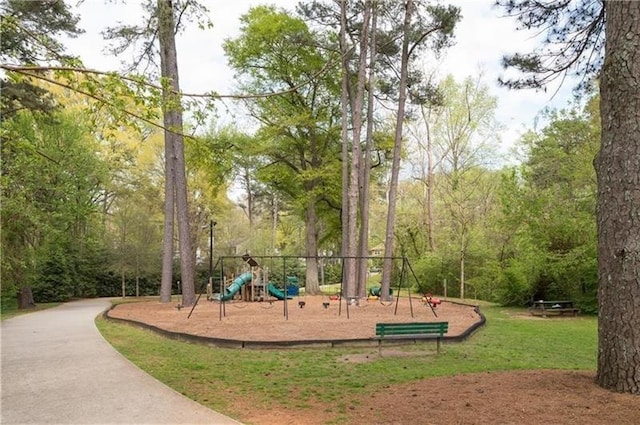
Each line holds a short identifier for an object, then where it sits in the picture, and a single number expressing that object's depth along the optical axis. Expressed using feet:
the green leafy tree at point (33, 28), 46.41
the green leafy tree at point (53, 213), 53.57
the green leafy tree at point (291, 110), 80.74
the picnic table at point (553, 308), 53.21
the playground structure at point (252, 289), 68.03
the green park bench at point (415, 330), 28.55
